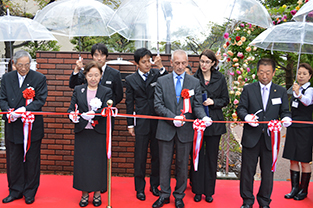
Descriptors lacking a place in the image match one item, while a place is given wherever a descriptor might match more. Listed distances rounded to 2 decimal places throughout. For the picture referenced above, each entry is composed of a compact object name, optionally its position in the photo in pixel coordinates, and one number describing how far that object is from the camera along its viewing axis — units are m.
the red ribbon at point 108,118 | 3.43
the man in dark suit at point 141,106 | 4.00
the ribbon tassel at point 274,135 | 3.47
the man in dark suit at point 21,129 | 3.75
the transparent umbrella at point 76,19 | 3.80
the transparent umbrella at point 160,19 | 3.61
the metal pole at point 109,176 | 3.37
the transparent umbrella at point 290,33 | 3.93
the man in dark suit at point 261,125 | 3.55
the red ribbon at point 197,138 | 3.49
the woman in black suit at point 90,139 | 3.62
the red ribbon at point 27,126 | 3.62
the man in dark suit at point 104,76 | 4.11
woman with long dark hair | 3.93
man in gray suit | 3.61
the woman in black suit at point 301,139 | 4.05
